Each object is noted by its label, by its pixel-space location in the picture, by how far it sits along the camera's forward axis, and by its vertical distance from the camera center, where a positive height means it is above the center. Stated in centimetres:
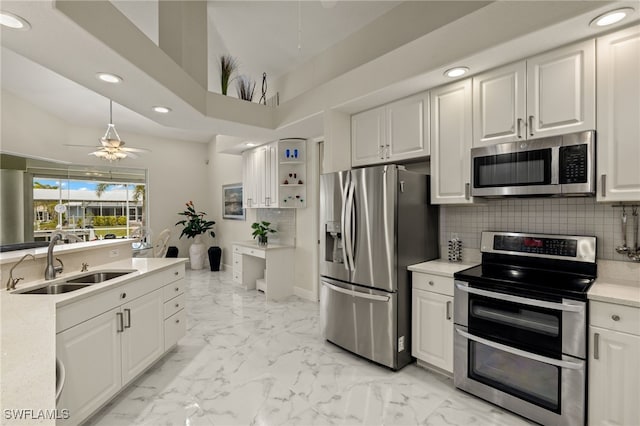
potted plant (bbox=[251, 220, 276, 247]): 516 -36
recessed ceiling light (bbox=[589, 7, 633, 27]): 169 +109
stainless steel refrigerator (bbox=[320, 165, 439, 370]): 261 -38
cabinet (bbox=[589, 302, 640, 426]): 166 -87
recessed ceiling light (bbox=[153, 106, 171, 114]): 305 +103
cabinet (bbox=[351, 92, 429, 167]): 277 +77
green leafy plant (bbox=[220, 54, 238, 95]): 370 +168
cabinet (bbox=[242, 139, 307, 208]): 483 +60
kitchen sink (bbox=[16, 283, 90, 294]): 217 -56
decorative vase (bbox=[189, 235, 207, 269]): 717 -104
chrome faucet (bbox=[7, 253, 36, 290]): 205 -46
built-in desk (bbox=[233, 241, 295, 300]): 477 -96
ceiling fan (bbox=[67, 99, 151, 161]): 443 +94
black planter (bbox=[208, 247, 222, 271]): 703 -106
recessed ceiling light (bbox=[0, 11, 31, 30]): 152 +98
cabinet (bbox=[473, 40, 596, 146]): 194 +78
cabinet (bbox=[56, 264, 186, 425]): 183 -91
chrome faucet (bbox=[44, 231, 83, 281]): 226 -37
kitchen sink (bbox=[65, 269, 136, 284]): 254 -56
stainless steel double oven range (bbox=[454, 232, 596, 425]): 183 -77
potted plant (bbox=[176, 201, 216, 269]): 709 -47
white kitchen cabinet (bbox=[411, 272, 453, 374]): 243 -91
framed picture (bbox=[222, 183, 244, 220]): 679 +21
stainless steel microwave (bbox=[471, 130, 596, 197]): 194 +30
